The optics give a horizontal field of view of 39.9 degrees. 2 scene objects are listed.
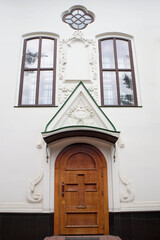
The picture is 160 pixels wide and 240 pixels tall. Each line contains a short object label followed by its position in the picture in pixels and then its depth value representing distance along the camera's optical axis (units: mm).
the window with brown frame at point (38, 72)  6941
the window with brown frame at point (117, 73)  6980
